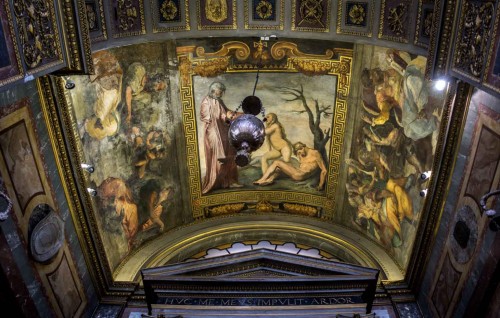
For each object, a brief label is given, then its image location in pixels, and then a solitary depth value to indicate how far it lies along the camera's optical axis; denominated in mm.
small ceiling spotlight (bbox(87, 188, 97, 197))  8722
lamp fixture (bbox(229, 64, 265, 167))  7078
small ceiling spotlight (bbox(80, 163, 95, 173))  8375
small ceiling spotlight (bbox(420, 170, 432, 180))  8312
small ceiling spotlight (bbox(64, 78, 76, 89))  7641
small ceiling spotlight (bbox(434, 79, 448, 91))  7511
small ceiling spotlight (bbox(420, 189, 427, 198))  8391
